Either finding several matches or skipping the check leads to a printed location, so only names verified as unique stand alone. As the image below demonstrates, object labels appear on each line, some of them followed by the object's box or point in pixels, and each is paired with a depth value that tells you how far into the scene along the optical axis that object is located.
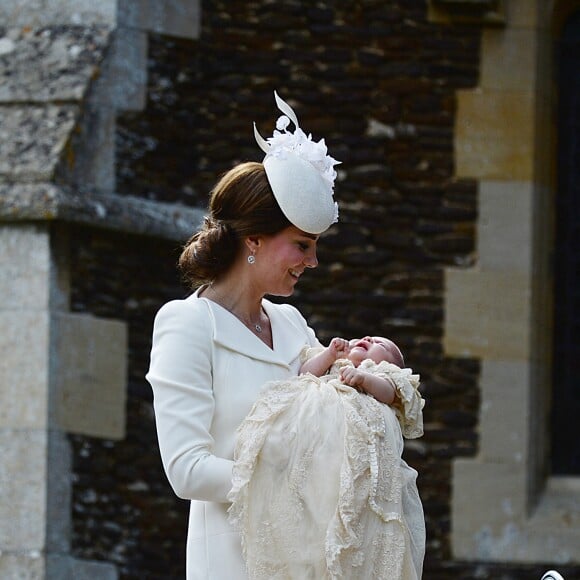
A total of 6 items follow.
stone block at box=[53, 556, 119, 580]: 12.45
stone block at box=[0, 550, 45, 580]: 12.30
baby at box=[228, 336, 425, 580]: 7.03
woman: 7.07
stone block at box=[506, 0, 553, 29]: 15.02
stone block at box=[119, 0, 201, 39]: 13.79
